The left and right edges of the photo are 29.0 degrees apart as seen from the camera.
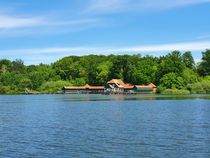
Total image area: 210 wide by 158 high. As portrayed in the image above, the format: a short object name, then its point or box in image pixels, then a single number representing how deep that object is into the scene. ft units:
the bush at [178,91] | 395.24
